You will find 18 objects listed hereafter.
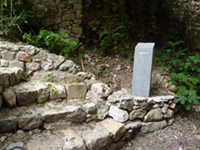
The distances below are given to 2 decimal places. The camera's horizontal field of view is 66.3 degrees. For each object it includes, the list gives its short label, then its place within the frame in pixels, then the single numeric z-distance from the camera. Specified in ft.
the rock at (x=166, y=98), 9.61
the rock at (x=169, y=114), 9.69
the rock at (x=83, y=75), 10.39
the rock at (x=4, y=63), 9.14
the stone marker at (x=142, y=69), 9.28
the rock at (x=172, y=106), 9.82
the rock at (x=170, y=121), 9.86
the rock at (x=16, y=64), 9.38
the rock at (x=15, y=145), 5.79
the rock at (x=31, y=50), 10.25
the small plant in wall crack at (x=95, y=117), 8.45
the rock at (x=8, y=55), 9.47
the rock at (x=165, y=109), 9.59
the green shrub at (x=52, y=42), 11.34
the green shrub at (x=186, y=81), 9.18
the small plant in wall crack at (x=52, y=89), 8.39
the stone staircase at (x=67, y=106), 6.94
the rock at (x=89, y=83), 9.89
